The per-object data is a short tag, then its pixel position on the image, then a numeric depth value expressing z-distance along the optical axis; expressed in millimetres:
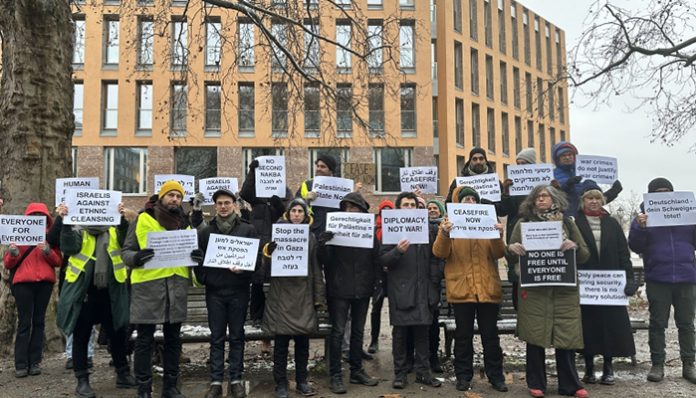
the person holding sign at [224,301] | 5695
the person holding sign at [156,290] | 5395
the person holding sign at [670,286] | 6402
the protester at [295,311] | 5695
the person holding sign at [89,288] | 5750
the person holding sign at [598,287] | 6098
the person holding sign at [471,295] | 5883
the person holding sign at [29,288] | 6656
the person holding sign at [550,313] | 5633
